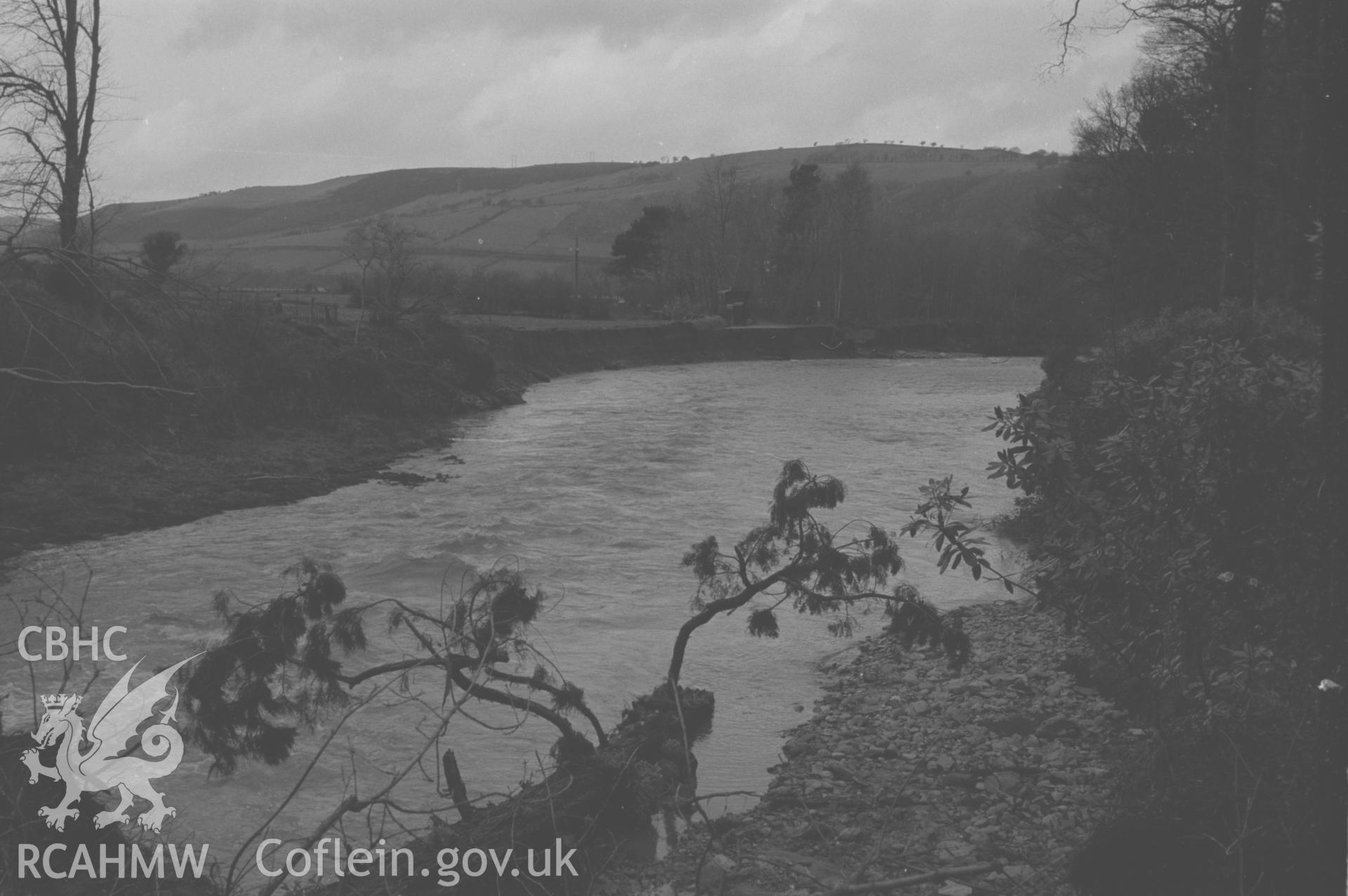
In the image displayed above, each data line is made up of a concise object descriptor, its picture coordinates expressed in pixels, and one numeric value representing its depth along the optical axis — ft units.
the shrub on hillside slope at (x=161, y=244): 108.47
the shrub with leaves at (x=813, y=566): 28.94
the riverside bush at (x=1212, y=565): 19.22
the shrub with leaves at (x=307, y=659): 21.72
